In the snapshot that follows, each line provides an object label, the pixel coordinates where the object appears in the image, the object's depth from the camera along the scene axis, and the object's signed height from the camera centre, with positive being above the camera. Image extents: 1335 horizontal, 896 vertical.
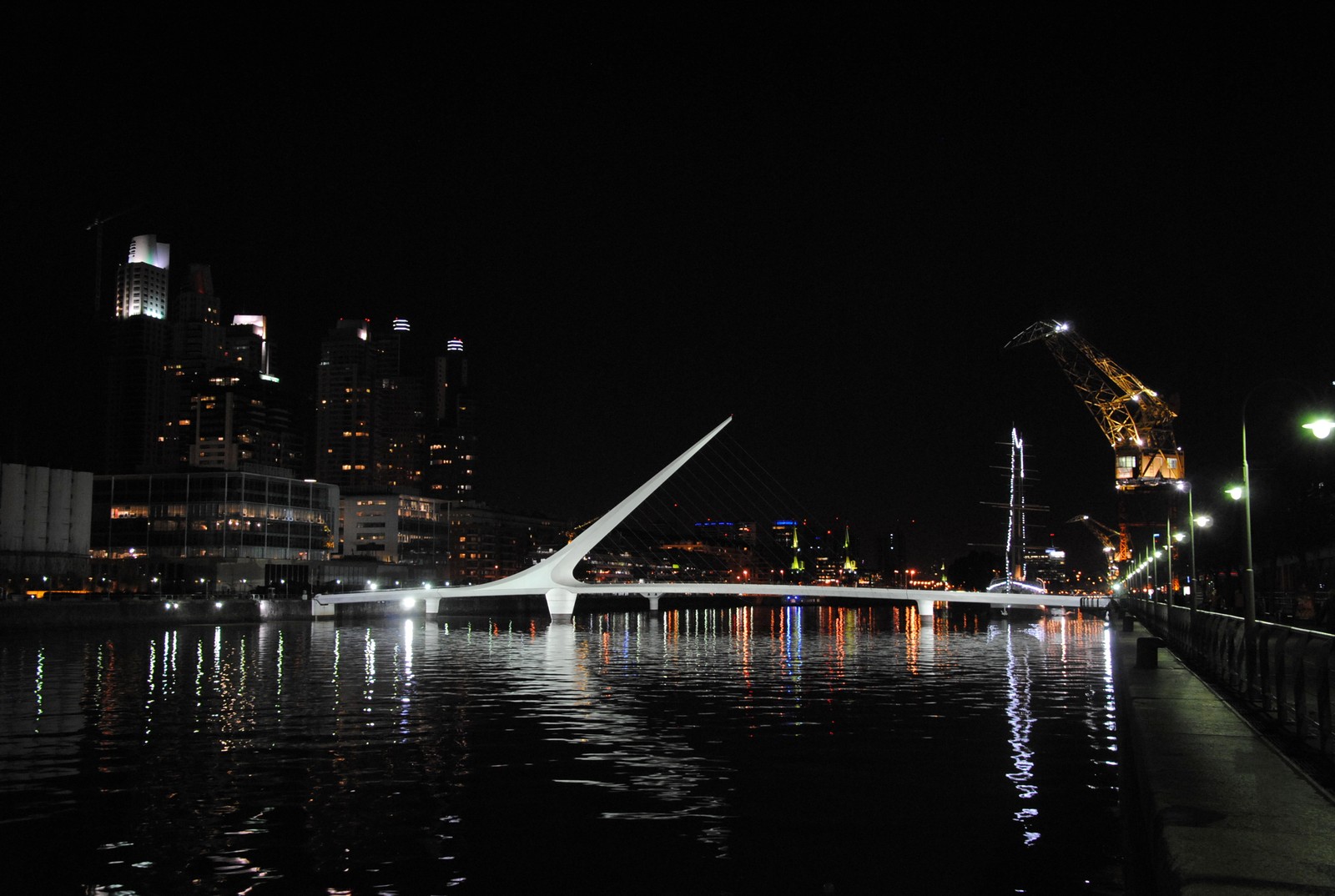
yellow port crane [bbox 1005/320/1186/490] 75.19 +8.55
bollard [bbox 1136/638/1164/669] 25.58 -1.71
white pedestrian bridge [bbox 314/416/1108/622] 87.00 -1.27
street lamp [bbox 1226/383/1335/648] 24.92 -0.06
